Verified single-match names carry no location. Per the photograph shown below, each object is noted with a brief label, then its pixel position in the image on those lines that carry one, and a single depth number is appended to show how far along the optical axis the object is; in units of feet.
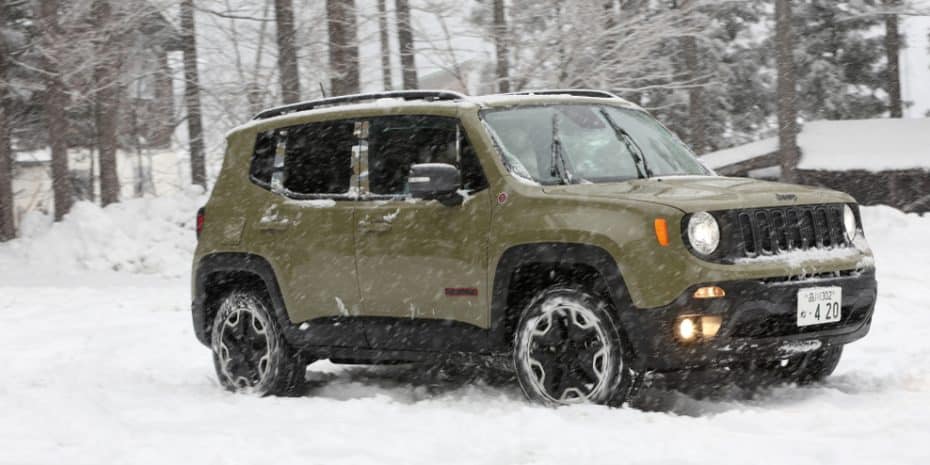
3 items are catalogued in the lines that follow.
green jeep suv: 20.83
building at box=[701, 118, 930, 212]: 92.43
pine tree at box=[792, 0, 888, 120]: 134.00
